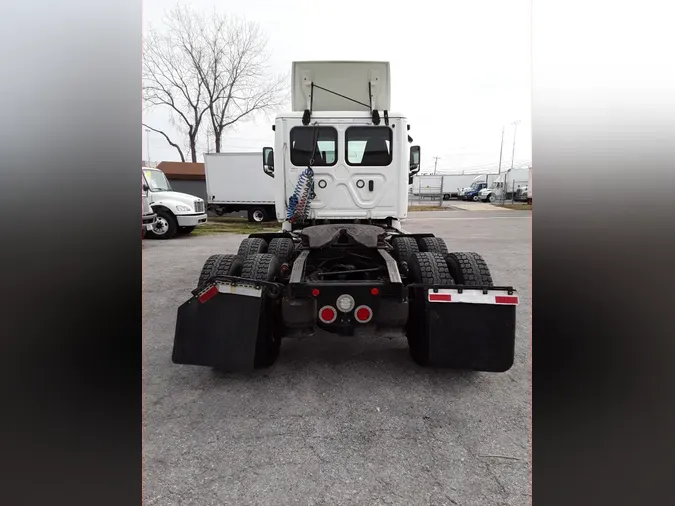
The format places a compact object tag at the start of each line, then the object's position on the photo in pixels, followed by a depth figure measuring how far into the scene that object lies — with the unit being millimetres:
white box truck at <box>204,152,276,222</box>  18016
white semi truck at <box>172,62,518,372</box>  2939
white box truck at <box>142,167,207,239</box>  12664
